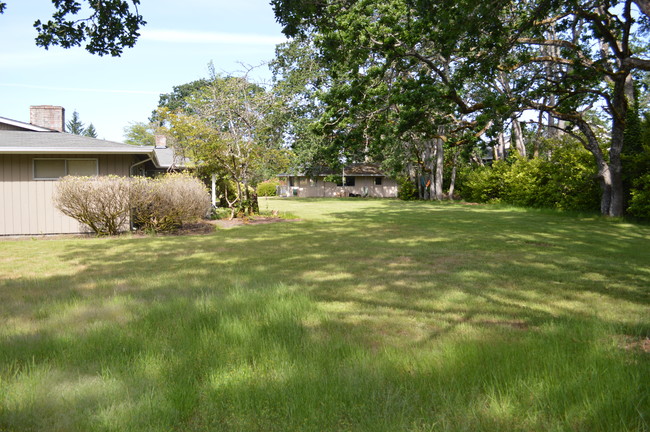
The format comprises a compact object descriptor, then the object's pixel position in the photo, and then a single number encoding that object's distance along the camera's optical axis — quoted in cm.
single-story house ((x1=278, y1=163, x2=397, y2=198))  5656
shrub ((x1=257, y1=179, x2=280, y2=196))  5734
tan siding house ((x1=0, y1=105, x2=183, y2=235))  1467
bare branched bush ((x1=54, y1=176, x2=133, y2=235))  1286
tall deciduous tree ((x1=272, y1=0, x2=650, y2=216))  825
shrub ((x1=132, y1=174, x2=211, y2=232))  1378
